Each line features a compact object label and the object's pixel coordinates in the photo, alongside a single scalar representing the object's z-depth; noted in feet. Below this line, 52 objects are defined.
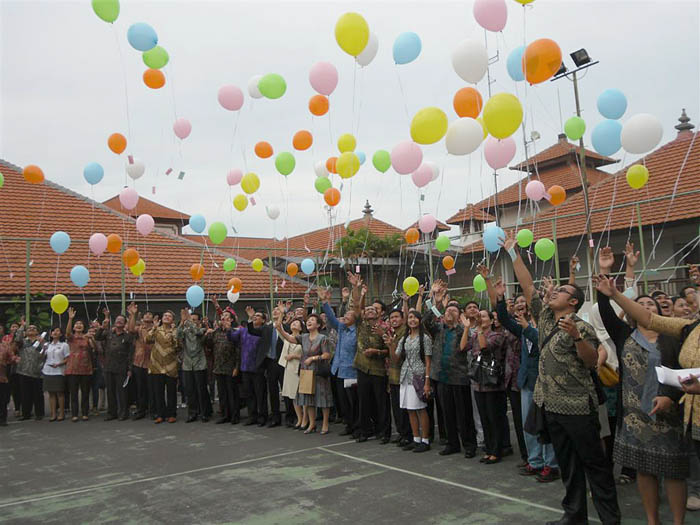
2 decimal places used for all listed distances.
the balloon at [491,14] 22.99
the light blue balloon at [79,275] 34.67
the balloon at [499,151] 26.58
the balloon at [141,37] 26.73
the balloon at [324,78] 28.48
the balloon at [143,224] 36.78
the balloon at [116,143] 32.17
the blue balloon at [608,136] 25.68
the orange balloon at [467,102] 23.98
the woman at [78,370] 31.83
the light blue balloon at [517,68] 24.10
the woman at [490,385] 19.31
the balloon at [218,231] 37.50
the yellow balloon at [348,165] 31.60
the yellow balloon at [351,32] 24.77
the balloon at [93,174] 33.01
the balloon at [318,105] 31.32
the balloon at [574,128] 30.04
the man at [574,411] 12.49
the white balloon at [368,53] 27.35
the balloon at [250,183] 35.45
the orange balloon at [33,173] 33.47
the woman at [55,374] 31.91
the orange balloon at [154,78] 29.99
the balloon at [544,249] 35.29
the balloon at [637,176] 30.83
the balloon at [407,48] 25.81
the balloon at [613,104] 25.81
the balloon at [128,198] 33.78
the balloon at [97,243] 34.96
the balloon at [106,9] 25.28
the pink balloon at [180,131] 32.65
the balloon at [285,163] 33.88
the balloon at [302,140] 33.17
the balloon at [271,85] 30.35
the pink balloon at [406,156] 26.22
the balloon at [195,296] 34.99
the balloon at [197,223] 37.73
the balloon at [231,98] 30.99
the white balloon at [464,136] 23.77
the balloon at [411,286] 35.42
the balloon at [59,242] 34.86
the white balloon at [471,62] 23.63
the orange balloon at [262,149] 34.94
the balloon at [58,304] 33.53
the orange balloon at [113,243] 35.81
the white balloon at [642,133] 24.93
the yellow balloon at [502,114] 21.09
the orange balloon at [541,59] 21.57
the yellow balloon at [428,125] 23.41
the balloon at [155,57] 28.68
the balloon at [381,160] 31.94
